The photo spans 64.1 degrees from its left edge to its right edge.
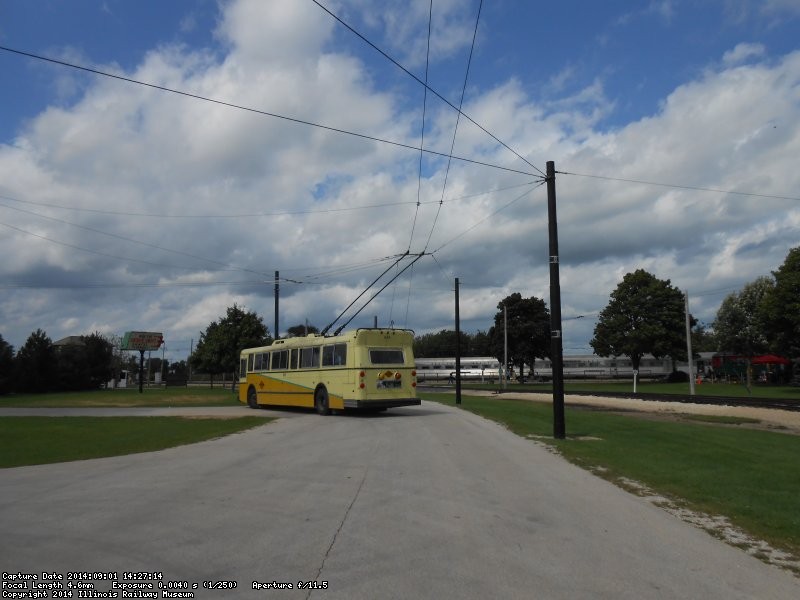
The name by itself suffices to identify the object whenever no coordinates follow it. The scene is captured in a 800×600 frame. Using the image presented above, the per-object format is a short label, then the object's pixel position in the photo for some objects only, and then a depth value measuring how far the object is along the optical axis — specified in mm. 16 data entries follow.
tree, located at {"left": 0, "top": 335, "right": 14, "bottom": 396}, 56344
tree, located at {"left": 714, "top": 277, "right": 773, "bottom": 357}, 81062
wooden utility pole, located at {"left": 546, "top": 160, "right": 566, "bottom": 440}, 16609
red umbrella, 61956
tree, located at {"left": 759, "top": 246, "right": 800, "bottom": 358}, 47938
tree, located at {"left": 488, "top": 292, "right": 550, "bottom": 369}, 81062
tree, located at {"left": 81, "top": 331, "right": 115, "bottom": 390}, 66250
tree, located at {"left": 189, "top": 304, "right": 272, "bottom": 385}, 54094
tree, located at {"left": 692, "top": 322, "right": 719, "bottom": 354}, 112488
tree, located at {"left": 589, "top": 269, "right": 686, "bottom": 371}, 72125
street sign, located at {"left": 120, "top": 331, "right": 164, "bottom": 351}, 64250
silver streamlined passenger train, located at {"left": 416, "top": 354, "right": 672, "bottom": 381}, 91562
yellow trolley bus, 23297
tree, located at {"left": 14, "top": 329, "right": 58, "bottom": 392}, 59375
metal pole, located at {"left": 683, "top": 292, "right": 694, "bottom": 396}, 42544
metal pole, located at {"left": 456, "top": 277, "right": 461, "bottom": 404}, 34750
